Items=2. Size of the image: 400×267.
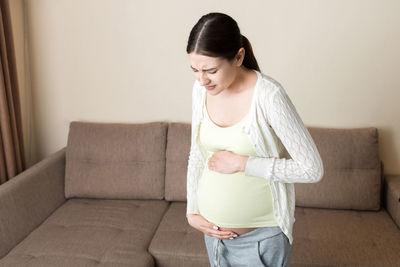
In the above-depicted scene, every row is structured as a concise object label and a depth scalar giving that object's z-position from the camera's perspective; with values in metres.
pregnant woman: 1.18
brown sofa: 1.93
